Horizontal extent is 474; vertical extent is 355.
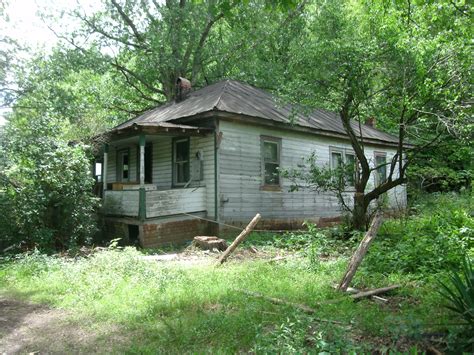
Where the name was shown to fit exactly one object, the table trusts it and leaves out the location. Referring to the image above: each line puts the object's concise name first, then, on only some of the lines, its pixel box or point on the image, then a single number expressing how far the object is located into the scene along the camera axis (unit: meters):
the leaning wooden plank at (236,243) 8.66
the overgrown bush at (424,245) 6.77
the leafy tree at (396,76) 9.31
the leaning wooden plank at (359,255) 6.02
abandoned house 11.83
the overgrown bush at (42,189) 10.14
